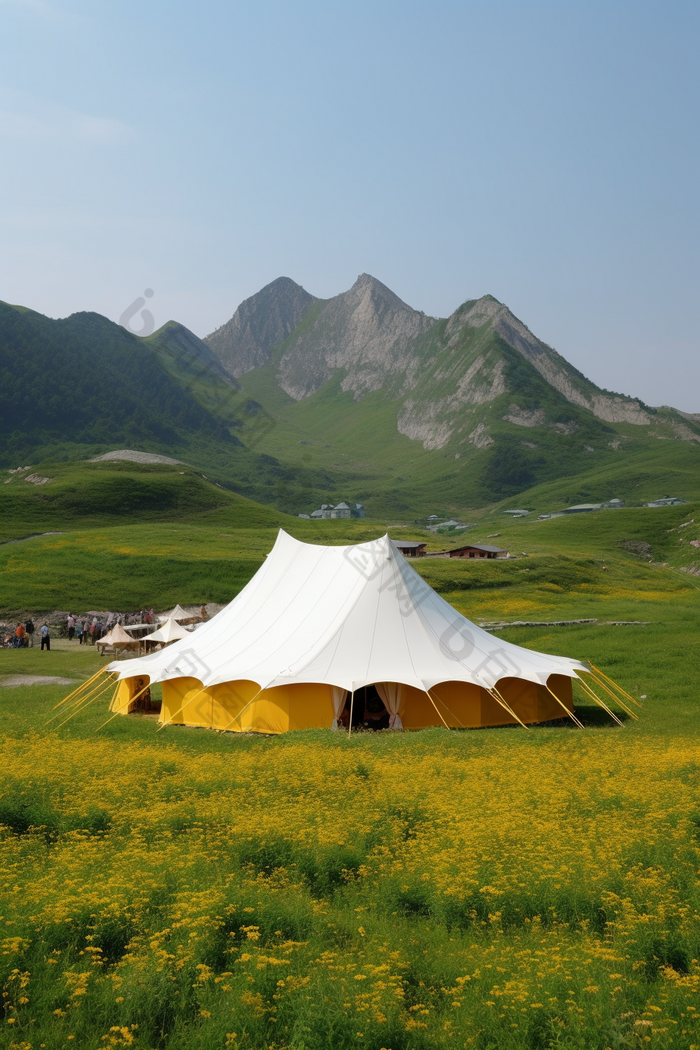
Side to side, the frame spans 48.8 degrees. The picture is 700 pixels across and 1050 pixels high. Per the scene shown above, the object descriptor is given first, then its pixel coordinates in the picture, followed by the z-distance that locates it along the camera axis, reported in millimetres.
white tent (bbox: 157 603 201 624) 47219
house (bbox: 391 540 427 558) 83688
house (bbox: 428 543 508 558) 81375
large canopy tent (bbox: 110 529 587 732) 23000
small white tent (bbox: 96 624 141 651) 40969
